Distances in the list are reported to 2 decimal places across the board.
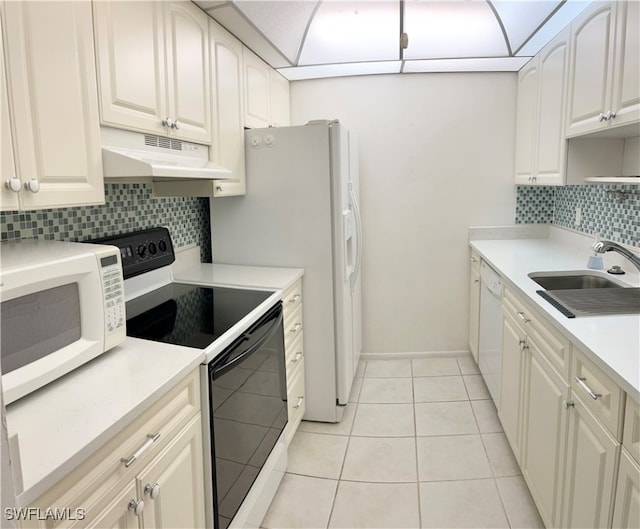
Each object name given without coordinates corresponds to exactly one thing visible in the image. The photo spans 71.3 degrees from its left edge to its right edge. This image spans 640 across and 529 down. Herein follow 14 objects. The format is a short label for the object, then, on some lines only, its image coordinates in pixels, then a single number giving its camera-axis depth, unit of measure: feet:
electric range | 4.82
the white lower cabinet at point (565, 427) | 3.79
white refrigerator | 7.94
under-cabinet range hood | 4.67
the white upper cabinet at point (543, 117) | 7.86
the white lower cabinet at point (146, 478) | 2.91
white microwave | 3.25
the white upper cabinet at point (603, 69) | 5.73
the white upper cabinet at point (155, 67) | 4.71
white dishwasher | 8.04
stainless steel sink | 7.31
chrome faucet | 6.11
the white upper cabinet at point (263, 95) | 8.27
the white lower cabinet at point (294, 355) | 7.35
